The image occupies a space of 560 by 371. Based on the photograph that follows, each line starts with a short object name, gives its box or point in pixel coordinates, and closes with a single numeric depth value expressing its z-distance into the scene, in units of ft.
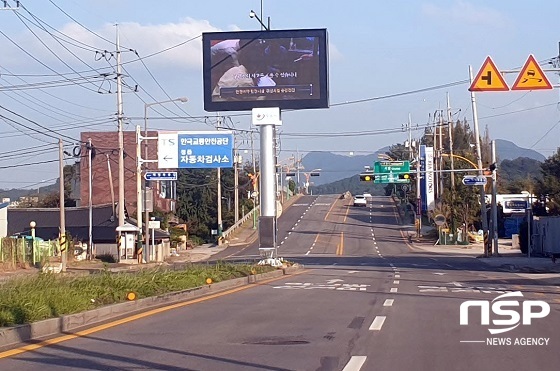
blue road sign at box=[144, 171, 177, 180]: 156.66
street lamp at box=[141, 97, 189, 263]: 162.25
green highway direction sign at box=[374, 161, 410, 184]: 204.74
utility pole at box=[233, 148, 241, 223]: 281.58
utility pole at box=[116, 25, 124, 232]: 159.43
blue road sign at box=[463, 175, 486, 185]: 171.53
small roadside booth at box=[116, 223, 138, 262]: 179.11
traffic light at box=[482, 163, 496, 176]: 180.21
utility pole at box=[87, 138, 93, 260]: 188.65
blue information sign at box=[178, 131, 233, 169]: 146.61
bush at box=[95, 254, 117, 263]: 187.21
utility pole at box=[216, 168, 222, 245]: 260.58
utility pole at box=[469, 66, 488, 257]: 187.73
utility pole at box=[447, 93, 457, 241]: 261.01
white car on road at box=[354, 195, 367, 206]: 390.83
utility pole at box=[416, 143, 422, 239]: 280.33
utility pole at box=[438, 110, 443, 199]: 281.11
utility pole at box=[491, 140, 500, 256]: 183.52
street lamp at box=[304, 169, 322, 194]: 394.23
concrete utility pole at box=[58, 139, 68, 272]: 141.28
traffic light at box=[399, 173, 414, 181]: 193.86
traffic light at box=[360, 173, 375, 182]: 186.70
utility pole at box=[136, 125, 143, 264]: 160.66
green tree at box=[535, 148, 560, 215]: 249.55
